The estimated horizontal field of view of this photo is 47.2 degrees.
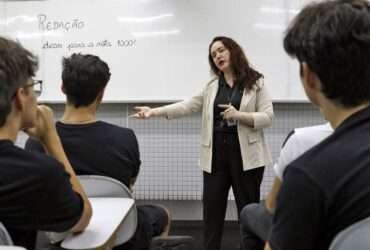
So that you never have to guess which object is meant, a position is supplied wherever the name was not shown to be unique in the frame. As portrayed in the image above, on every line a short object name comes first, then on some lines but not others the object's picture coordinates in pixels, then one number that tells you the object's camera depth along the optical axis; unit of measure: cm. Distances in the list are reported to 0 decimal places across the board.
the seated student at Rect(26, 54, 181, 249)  151
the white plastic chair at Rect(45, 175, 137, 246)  137
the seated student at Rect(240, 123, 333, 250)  113
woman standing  233
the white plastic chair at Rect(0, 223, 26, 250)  87
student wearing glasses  90
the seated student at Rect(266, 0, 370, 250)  70
